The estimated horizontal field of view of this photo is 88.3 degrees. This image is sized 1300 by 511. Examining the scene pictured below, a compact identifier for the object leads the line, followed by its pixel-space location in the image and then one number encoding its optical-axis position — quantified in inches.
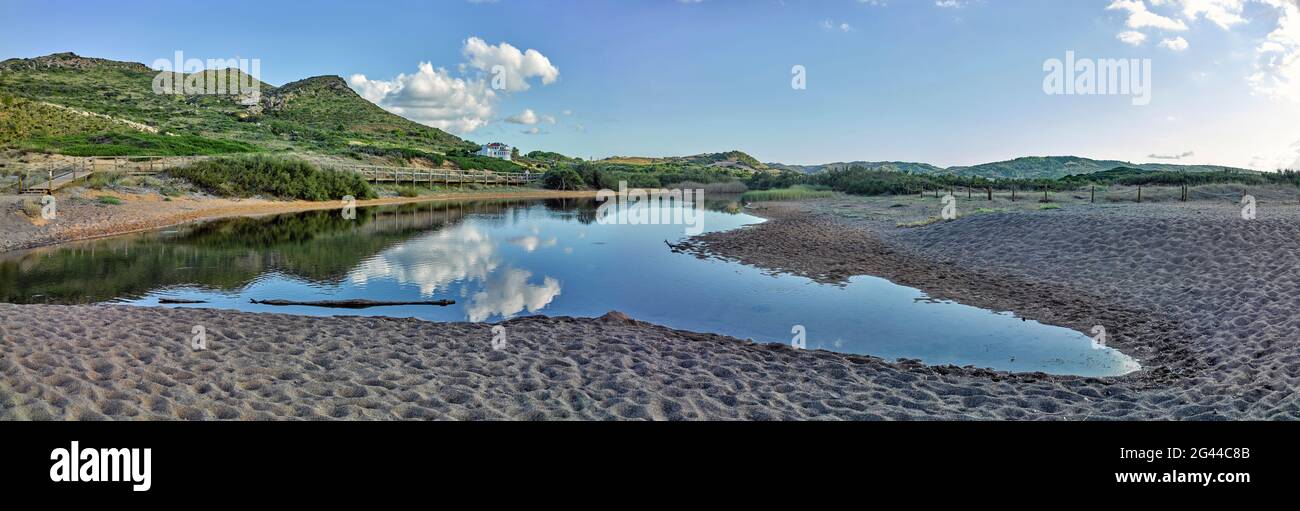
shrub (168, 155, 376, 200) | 1362.0
